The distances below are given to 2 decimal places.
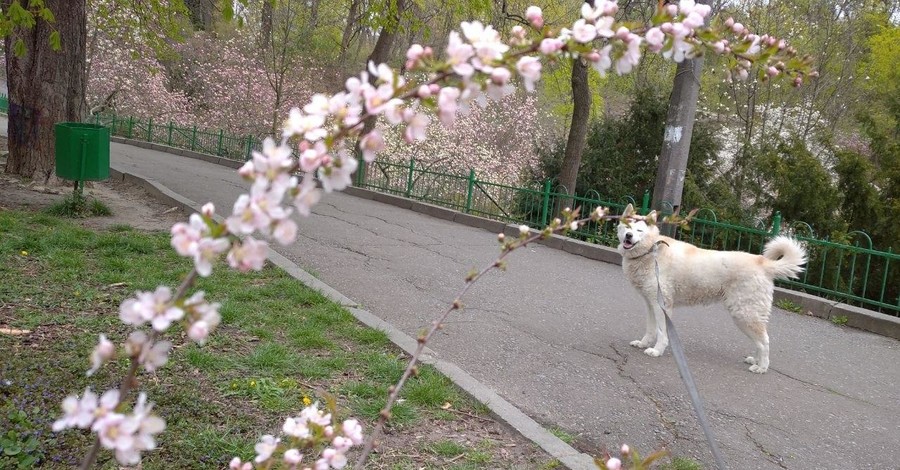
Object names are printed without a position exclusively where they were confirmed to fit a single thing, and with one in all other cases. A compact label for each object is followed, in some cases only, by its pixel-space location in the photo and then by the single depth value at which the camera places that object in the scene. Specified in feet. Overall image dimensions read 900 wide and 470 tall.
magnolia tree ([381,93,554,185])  68.59
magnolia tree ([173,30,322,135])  85.71
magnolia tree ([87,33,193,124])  86.92
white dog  19.07
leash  6.87
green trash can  29.99
